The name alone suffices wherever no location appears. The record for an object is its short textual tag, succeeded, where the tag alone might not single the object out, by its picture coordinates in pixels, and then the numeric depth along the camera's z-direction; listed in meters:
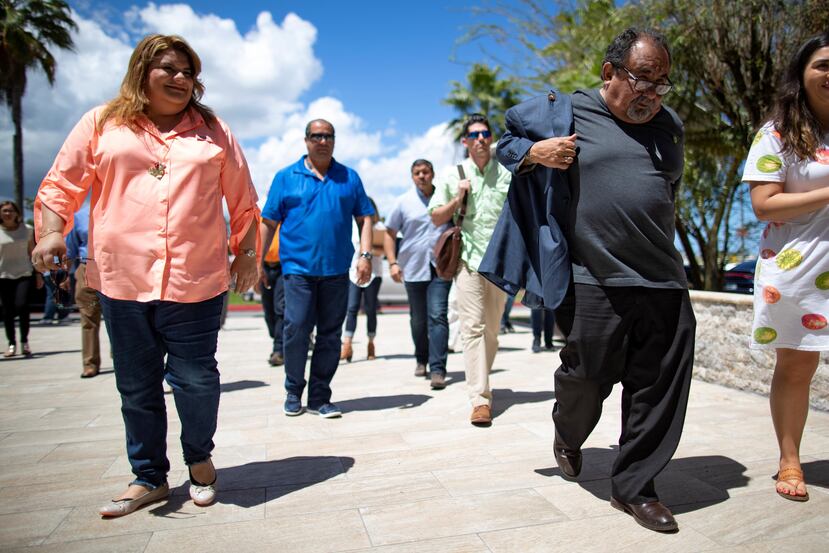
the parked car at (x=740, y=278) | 9.87
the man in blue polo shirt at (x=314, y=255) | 4.46
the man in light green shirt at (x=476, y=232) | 4.54
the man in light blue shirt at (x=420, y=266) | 5.99
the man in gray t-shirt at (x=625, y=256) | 2.64
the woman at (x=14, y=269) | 7.91
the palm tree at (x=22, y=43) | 20.23
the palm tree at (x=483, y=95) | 27.94
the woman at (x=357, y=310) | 7.82
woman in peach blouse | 2.70
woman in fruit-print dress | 2.86
